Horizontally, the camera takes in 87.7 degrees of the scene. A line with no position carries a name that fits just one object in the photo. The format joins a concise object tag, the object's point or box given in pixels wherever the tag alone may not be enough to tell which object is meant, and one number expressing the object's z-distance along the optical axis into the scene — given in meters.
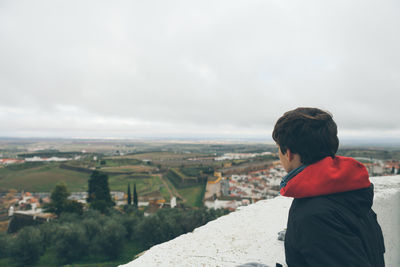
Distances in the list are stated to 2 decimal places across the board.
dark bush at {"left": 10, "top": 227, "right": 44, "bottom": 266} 10.73
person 0.87
